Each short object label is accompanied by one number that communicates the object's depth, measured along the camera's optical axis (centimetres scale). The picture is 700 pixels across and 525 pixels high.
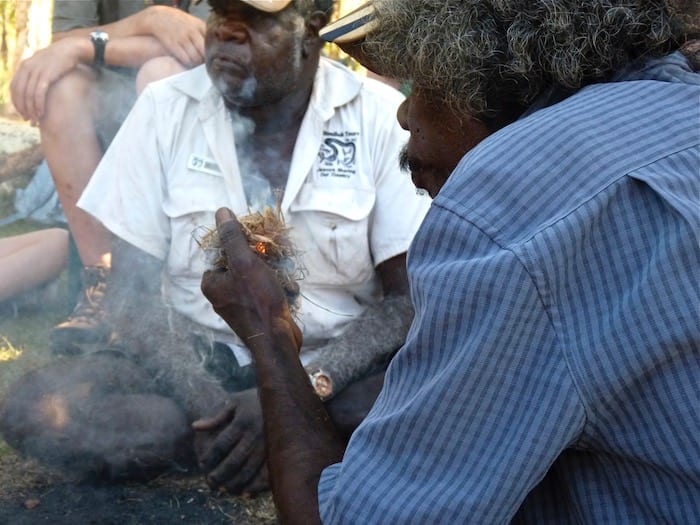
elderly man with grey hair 142
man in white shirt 352
